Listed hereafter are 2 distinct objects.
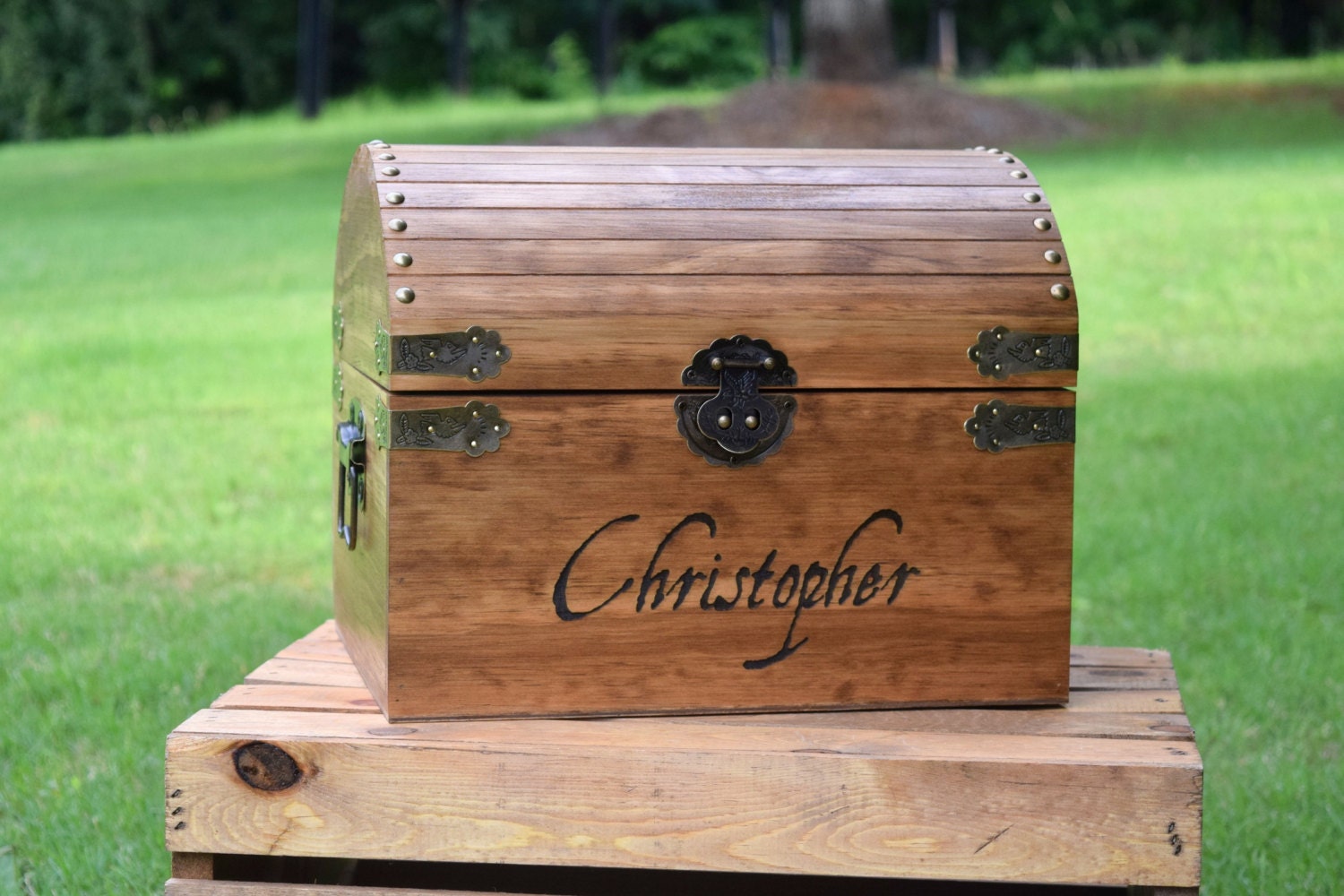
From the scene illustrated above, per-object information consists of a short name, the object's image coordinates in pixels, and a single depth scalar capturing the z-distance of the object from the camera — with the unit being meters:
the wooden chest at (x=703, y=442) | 1.93
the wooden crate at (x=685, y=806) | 1.89
